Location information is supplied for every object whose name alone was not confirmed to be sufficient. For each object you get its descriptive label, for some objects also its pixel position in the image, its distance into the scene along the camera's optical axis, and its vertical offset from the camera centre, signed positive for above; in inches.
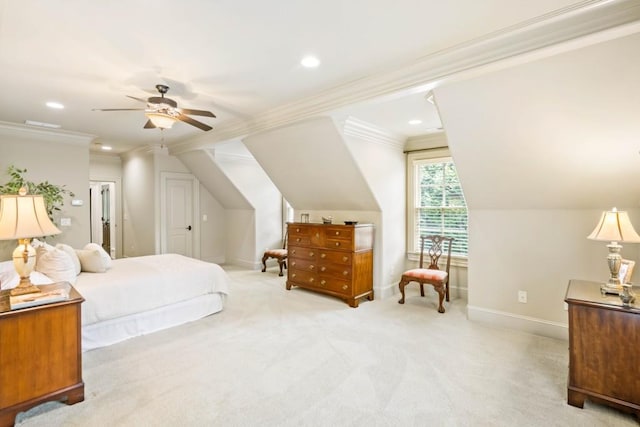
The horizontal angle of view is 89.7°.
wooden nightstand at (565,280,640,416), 82.6 -37.7
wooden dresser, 174.6 -27.6
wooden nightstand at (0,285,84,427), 78.7 -37.4
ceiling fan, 124.5 +39.6
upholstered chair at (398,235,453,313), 163.3 -32.7
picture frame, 95.6 -17.9
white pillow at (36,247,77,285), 116.2 -19.7
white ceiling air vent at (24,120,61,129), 187.3 +52.2
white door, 272.2 -3.1
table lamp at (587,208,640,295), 94.0 -7.3
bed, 120.0 -35.4
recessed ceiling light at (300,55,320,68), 108.2 +51.6
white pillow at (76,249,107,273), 140.5 -22.0
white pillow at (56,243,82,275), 134.1 -18.6
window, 191.5 +6.5
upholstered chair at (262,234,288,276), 244.0 -34.6
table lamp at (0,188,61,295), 83.3 -3.8
